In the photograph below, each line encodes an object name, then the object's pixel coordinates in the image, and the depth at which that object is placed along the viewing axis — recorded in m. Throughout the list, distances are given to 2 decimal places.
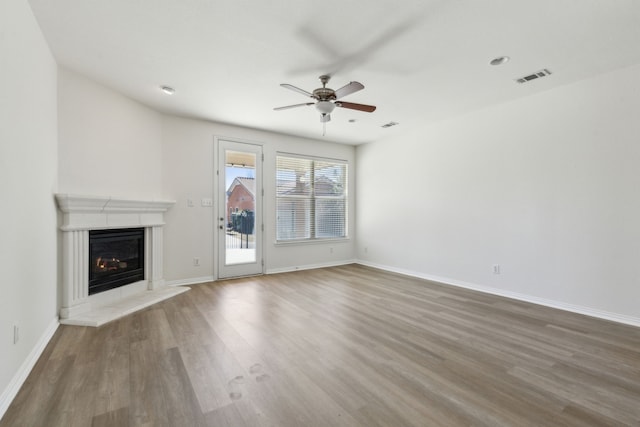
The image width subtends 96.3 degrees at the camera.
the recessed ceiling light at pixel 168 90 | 3.57
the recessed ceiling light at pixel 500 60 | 2.90
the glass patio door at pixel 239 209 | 4.98
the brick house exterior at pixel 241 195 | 5.09
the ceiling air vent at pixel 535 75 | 3.19
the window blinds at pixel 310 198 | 5.75
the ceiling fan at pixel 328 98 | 2.91
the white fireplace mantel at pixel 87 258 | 3.06
